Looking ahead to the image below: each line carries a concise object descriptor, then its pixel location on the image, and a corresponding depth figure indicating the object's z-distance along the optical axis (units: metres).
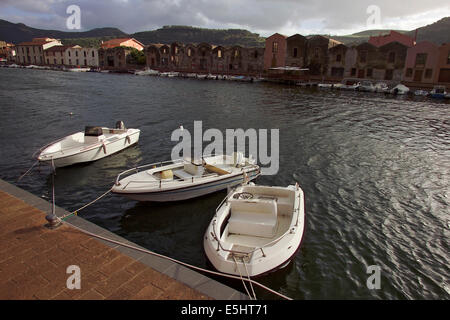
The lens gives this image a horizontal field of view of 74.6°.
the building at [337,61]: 75.16
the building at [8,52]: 148.50
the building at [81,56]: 124.56
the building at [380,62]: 67.50
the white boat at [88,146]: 16.33
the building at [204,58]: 91.25
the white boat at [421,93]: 57.27
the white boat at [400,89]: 59.56
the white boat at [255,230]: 7.89
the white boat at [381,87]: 61.52
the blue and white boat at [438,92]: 54.81
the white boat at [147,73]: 97.12
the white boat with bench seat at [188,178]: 12.28
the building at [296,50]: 80.75
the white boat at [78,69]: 105.31
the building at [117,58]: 112.75
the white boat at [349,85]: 65.76
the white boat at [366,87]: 62.88
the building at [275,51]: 83.25
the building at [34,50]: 134.62
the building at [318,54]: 77.75
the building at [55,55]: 128.79
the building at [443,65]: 60.22
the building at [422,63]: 61.81
